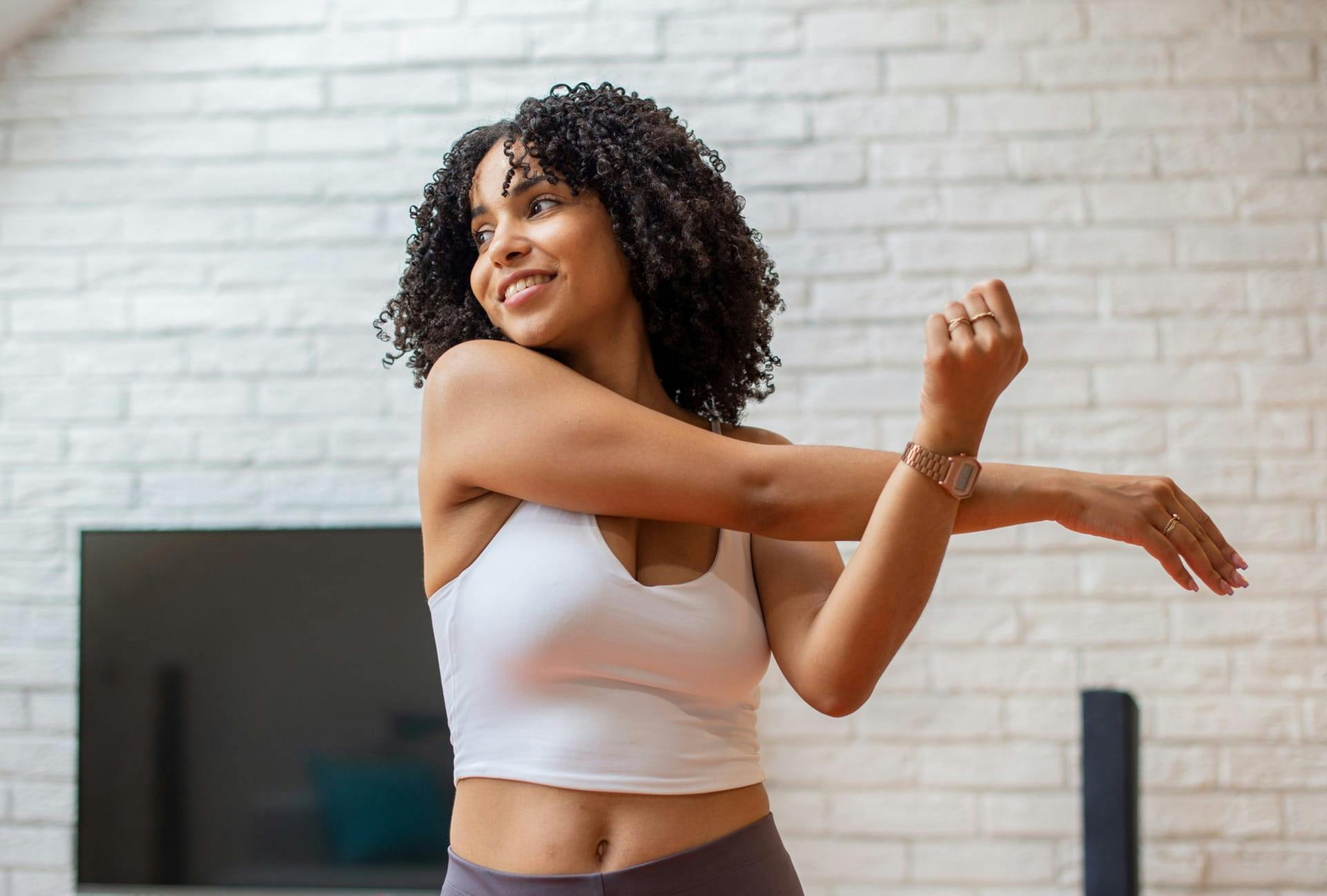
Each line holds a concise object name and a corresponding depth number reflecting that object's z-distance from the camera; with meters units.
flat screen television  2.14
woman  0.94
